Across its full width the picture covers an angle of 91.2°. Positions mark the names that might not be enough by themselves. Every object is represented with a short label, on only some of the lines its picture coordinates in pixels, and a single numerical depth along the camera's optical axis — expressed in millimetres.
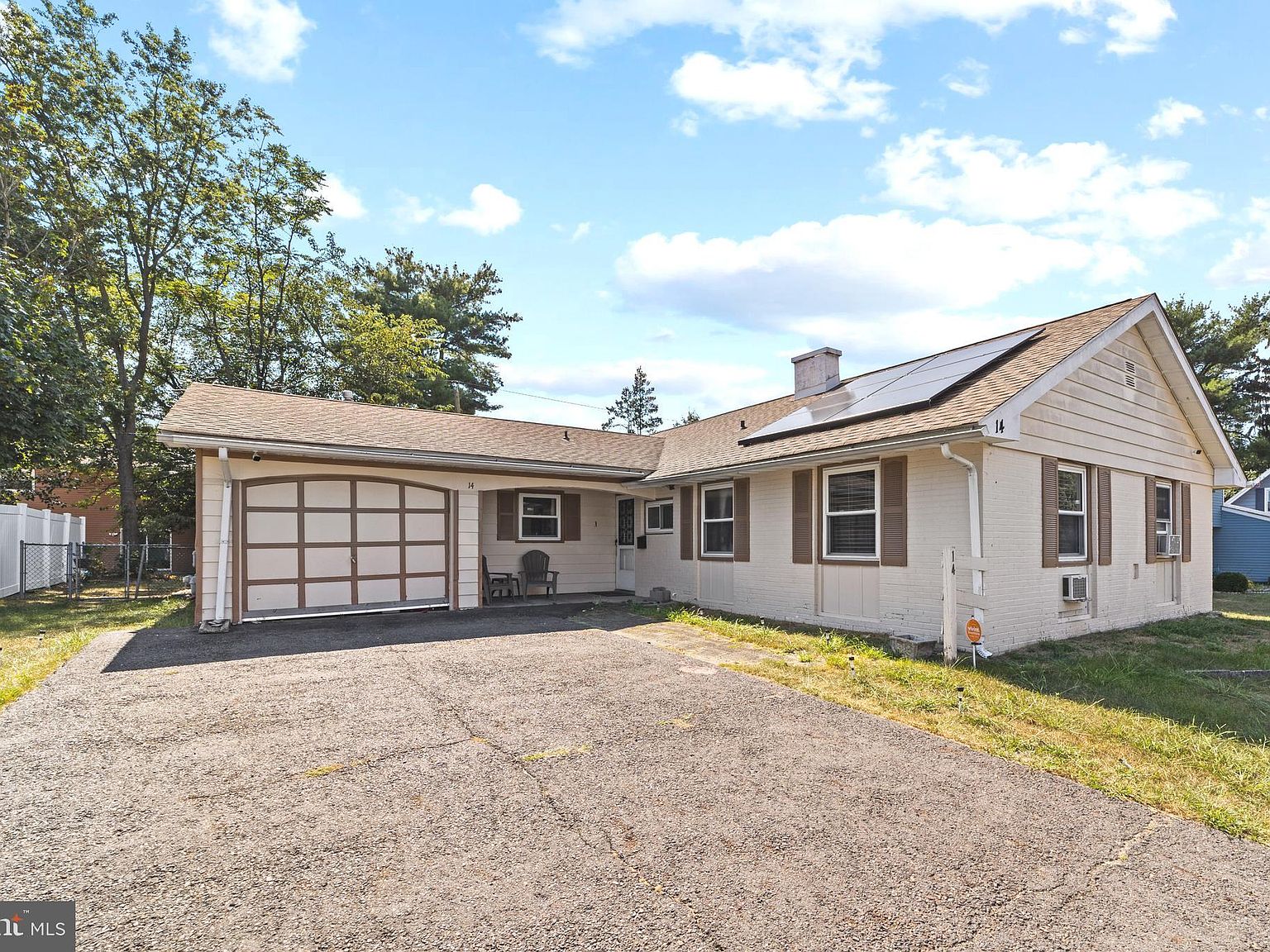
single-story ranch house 7898
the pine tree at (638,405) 50531
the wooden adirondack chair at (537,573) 12844
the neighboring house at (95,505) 21516
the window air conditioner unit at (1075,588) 8375
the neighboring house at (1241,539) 19250
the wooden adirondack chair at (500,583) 12219
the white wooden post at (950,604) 6977
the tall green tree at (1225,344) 25250
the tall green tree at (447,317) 26609
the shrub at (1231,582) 16733
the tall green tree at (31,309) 11734
